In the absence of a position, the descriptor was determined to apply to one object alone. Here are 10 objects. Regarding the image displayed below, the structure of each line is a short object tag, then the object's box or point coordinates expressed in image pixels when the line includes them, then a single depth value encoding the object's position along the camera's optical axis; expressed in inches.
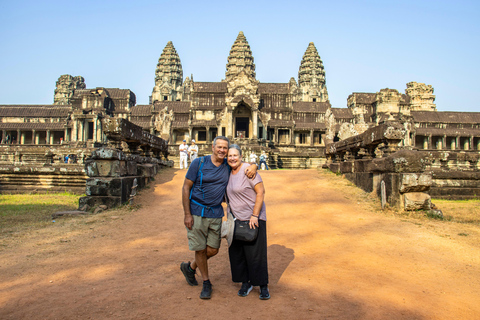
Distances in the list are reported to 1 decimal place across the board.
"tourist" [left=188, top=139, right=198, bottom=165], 568.2
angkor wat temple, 1216.2
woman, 136.8
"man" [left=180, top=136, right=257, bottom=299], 139.3
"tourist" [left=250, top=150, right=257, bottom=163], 723.4
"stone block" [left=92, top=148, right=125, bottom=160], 331.3
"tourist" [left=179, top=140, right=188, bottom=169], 579.0
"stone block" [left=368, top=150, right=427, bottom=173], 301.7
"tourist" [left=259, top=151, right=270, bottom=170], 743.0
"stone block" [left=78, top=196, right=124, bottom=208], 324.8
